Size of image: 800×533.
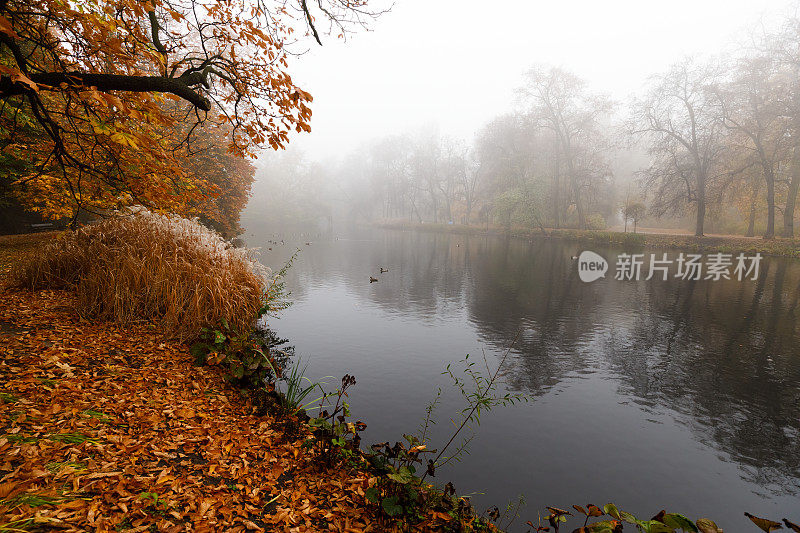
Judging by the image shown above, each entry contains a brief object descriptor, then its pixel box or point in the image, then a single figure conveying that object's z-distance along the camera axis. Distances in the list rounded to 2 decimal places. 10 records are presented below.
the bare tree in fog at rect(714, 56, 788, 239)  24.19
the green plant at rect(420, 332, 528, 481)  4.95
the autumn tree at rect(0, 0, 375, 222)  3.69
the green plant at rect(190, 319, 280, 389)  4.94
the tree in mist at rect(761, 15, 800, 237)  23.19
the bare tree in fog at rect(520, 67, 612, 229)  36.47
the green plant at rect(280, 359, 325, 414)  4.58
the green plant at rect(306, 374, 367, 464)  3.49
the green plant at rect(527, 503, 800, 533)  1.80
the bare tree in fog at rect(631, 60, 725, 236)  27.17
